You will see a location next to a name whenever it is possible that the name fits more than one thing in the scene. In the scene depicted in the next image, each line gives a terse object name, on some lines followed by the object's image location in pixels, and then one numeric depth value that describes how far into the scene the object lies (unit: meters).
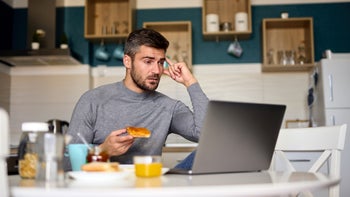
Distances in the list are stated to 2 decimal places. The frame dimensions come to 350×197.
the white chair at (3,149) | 0.78
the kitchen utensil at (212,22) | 4.11
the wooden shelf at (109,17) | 4.27
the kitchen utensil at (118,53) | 4.26
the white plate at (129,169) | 1.22
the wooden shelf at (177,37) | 4.12
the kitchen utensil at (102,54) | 4.26
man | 1.83
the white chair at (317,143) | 1.62
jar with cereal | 1.06
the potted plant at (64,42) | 4.13
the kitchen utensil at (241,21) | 4.08
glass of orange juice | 1.11
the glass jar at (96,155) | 1.24
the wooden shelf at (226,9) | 4.22
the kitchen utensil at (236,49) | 4.20
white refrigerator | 3.52
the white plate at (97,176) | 0.96
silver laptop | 1.11
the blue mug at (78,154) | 1.27
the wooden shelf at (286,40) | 4.04
